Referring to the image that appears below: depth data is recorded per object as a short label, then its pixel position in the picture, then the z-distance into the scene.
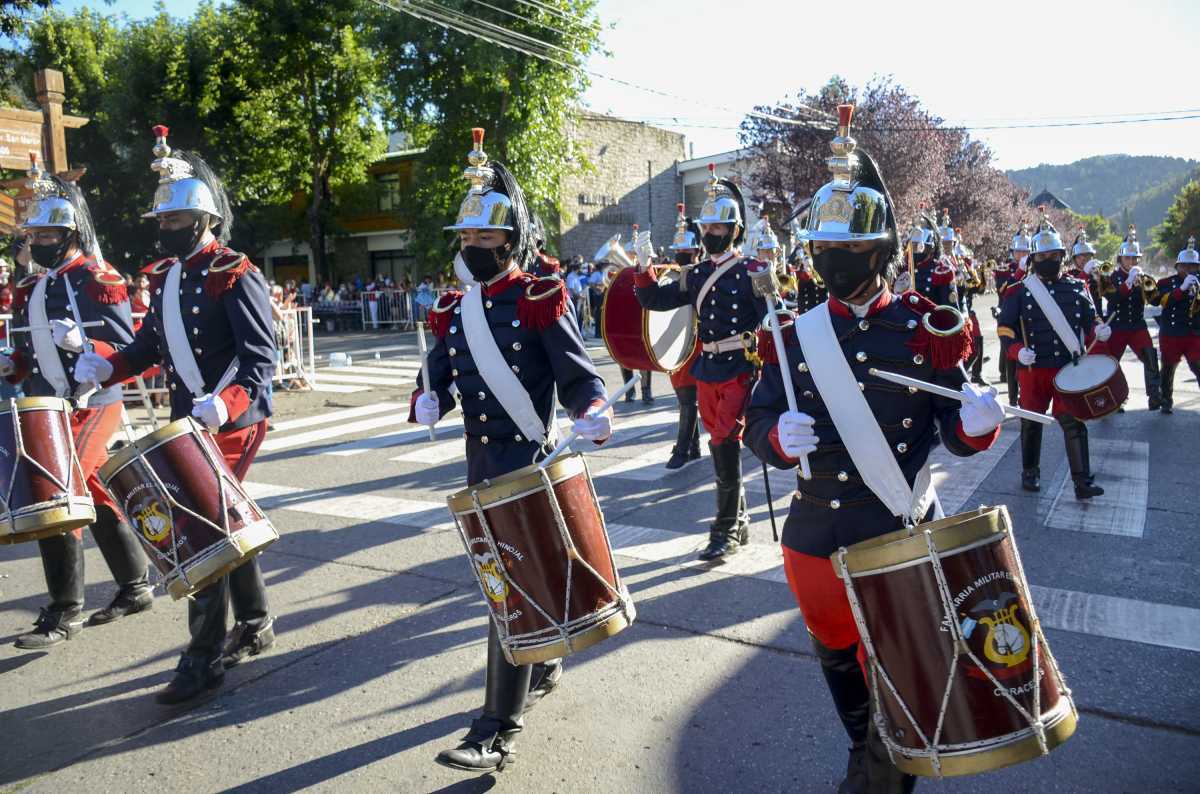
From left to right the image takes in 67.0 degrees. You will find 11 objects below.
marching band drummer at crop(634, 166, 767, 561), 5.95
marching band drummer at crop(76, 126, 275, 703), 4.20
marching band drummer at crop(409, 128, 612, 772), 3.74
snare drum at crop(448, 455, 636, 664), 3.08
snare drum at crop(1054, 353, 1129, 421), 6.97
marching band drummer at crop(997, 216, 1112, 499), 7.35
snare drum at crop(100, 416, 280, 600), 3.67
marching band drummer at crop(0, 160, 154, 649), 4.91
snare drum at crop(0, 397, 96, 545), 4.24
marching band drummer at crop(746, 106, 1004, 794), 2.82
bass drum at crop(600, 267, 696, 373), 6.31
